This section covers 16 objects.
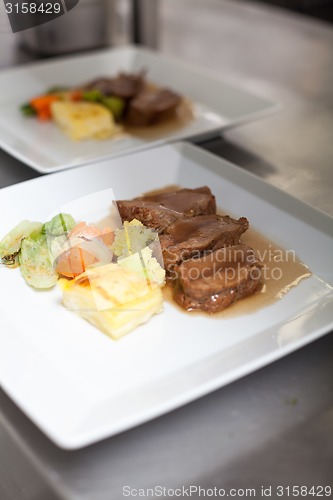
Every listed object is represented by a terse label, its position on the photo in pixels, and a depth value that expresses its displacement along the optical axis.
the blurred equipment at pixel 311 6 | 1.64
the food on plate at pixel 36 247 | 0.75
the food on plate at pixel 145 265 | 0.75
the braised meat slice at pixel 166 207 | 0.80
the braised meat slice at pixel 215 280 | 0.73
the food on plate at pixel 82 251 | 0.77
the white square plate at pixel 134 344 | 0.64
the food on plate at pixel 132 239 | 0.78
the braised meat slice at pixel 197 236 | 0.77
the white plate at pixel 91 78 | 0.95
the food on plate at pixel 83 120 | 0.98
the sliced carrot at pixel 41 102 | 1.03
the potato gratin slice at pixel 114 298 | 0.70
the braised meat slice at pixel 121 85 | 1.06
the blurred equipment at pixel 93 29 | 1.26
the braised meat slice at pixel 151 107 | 1.02
